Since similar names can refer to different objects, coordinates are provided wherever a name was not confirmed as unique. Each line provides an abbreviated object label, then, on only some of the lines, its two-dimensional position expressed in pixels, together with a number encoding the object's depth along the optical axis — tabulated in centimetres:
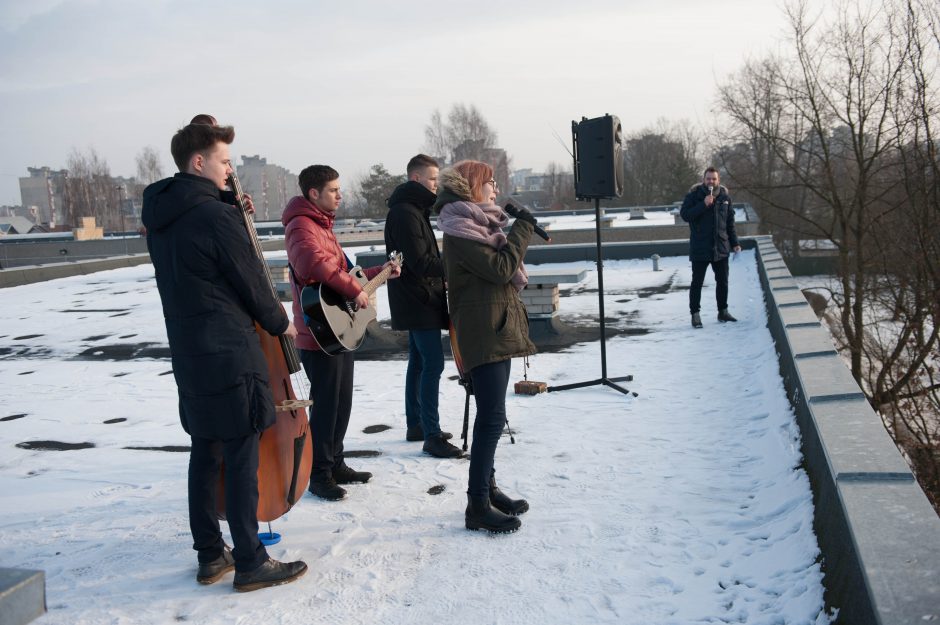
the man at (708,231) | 940
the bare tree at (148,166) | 8419
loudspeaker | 666
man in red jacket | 426
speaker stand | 690
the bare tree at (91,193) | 8325
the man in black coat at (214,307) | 315
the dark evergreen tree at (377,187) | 5769
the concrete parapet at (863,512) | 235
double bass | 354
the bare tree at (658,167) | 5253
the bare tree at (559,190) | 6796
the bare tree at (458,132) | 7462
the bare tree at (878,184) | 1468
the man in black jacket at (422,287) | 505
